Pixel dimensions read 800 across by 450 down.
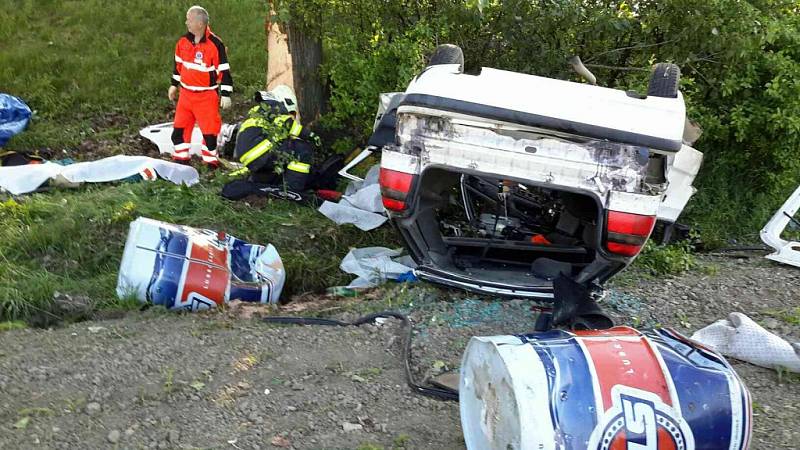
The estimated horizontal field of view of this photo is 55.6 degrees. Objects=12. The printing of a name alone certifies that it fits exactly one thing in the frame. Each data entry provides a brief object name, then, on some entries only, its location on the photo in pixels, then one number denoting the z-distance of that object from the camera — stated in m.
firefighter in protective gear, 6.10
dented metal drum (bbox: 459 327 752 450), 2.34
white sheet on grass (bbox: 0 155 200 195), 6.31
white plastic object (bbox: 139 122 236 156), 7.78
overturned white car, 3.68
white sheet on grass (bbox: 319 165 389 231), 5.49
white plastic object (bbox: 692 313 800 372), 3.62
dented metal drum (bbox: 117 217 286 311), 4.26
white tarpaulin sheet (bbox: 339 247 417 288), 4.71
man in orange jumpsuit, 7.65
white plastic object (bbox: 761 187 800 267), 5.42
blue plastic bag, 7.61
